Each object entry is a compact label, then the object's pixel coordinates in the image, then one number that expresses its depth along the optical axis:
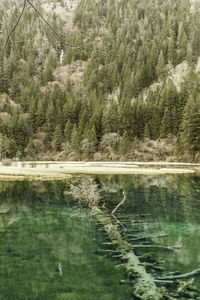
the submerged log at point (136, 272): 8.28
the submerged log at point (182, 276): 9.39
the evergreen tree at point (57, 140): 88.75
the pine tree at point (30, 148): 85.71
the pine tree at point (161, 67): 126.69
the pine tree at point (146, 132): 83.41
